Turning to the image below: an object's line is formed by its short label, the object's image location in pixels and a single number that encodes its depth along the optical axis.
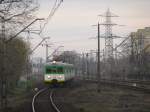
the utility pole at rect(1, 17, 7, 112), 28.22
